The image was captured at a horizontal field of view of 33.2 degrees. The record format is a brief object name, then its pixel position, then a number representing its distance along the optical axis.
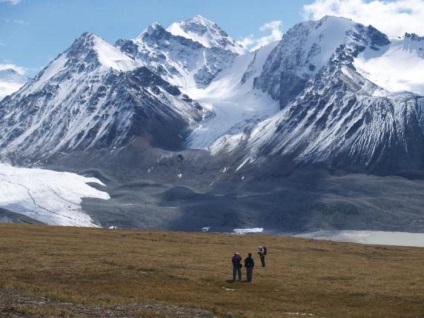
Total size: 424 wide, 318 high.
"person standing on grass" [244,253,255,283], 68.38
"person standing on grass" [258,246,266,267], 81.50
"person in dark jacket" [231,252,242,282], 67.69
